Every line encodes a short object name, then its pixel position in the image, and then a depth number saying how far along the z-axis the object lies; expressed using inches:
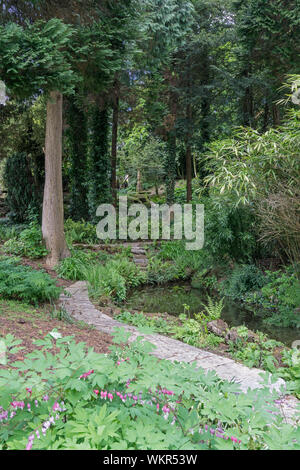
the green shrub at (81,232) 347.9
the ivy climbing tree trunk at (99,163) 403.2
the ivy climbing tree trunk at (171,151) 468.4
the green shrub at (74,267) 243.8
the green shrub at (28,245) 271.7
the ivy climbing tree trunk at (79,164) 415.8
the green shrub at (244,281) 246.1
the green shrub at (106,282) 220.5
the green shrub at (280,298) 202.3
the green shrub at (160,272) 285.7
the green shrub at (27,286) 160.4
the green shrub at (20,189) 384.8
